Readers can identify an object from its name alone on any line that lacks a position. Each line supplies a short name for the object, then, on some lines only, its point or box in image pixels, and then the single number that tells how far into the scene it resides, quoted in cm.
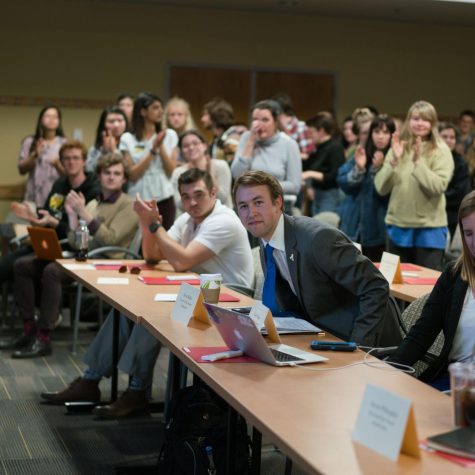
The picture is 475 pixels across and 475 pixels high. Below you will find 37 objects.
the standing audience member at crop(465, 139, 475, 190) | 750
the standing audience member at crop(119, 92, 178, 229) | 698
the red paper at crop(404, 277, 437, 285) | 464
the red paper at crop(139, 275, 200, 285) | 441
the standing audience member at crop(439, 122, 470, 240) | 691
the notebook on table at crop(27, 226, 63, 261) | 569
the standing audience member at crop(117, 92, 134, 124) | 837
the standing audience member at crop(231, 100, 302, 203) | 665
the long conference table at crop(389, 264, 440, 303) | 421
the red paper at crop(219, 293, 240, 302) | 391
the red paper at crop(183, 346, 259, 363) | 272
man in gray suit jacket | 336
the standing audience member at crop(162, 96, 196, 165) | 823
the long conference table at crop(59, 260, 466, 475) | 186
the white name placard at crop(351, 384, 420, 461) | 187
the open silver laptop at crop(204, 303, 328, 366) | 264
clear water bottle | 530
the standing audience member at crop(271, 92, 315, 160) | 878
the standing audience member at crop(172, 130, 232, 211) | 674
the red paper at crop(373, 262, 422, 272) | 512
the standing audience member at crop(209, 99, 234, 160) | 796
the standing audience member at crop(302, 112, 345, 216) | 845
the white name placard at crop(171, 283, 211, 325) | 337
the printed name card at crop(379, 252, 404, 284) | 457
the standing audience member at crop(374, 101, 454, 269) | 597
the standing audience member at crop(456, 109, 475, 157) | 1088
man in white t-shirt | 470
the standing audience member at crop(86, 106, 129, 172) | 763
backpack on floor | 312
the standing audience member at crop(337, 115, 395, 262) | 670
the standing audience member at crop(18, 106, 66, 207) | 838
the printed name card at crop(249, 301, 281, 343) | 292
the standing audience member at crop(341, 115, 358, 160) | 936
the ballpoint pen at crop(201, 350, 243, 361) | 272
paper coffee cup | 370
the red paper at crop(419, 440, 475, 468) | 184
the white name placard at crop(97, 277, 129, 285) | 440
